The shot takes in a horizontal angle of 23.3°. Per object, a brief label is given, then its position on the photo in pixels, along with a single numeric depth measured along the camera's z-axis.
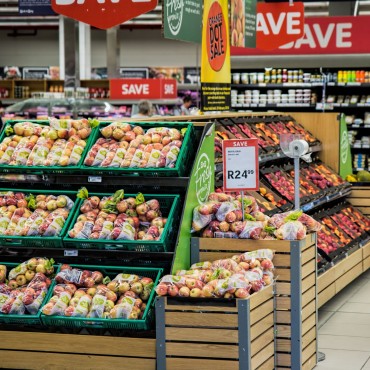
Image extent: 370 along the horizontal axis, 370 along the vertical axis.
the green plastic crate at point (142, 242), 4.99
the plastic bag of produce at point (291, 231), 5.22
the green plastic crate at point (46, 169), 5.38
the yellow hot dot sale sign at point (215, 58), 7.31
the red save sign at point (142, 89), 17.98
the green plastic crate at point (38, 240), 5.15
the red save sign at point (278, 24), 10.27
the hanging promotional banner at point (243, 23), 8.38
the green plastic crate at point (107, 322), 4.75
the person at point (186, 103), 14.33
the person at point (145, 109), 11.67
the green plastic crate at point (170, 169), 5.22
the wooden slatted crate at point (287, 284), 5.18
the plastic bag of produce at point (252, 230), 5.26
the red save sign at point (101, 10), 6.22
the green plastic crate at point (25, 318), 4.91
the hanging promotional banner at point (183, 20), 6.08
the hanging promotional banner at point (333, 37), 12.63
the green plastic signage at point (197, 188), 5.16
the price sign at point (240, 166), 5.39
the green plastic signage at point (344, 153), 9.62
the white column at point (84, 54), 24.83
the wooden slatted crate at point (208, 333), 4.52
